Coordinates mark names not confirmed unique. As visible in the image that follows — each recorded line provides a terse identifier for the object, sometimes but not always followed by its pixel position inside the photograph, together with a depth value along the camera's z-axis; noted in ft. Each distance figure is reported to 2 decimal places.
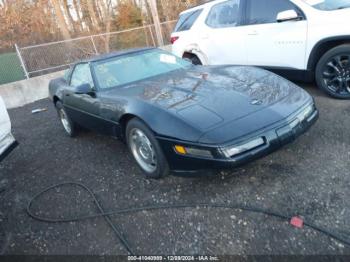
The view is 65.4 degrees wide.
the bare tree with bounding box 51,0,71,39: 45.85
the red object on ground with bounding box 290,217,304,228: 7.03
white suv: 12.53
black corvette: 7.72
